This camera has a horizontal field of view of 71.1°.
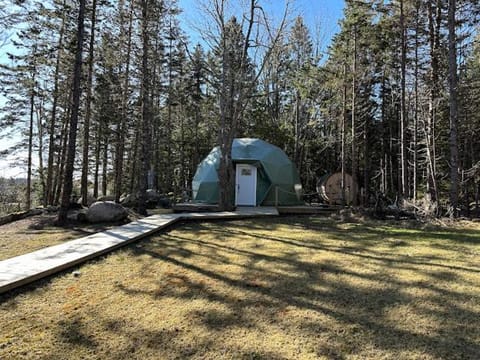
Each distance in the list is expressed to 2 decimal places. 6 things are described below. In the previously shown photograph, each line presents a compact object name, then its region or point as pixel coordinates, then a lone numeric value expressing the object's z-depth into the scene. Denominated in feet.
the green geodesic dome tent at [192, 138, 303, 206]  47.50
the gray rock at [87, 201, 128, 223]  30.76
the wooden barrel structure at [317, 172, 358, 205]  53.16
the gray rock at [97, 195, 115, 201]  53.16
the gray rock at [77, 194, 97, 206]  47.45
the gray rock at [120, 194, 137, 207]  45.17
